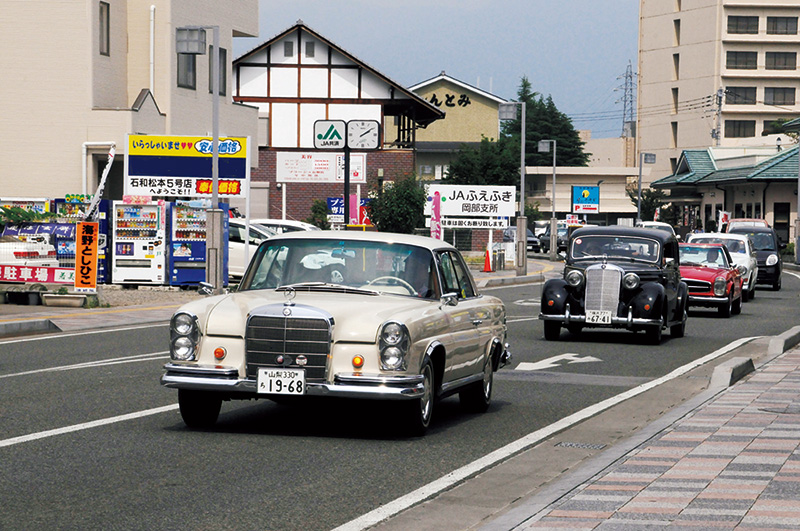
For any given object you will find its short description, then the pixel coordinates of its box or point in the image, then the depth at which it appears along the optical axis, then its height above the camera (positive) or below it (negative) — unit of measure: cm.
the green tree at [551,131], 12975 +1076
